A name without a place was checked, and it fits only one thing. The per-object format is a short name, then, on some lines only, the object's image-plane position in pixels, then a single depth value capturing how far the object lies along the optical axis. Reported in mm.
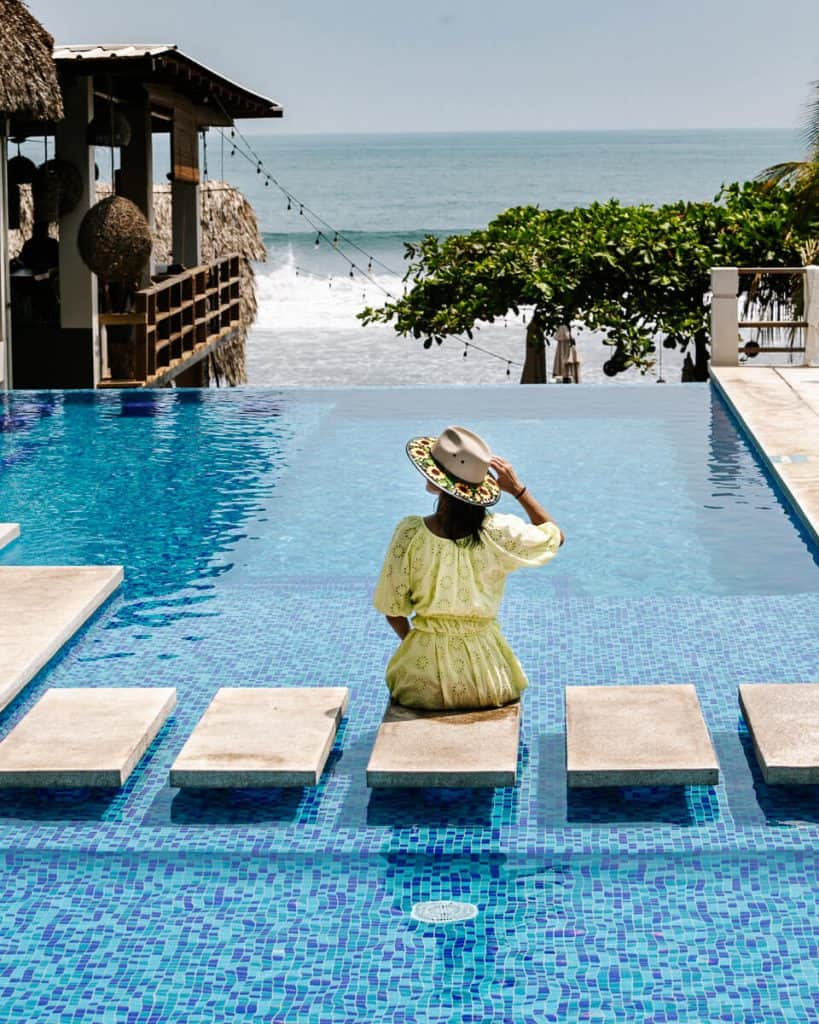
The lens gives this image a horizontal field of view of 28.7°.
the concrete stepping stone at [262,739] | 5246
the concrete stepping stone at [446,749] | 5168
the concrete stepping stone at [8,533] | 9078
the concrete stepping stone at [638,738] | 5152
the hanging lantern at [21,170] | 16188
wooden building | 15570
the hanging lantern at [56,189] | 15180
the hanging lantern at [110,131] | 15570
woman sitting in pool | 5543
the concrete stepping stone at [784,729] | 5191
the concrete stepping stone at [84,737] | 5309
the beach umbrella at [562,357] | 20344
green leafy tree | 18531
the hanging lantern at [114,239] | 14797
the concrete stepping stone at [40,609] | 6574
